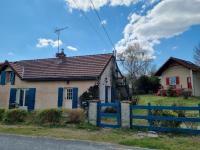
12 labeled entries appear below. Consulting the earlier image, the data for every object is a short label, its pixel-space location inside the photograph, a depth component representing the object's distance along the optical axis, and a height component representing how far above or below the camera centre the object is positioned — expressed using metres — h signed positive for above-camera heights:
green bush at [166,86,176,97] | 17.98 +0.00
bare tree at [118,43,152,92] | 28.51 +6.23
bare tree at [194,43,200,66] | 23.72 +5.57
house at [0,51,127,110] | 11.82 +0.94
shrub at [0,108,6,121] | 8.63 -1.20
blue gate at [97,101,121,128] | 7.19 -1.12
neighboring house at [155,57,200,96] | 18.92 +2.26
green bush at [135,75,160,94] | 23.39 +1.24
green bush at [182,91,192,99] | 16.40 -0.19
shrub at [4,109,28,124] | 8.31 -1.35
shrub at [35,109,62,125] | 7.82 -1.27
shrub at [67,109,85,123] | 7.97 -1.29
